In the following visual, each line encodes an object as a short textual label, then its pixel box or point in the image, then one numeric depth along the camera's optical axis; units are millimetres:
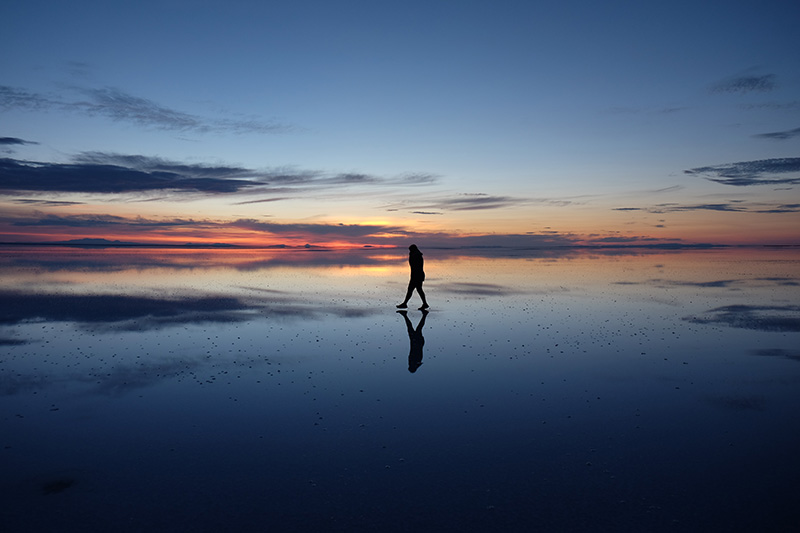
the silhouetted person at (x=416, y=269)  21266
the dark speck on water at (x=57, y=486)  5953
